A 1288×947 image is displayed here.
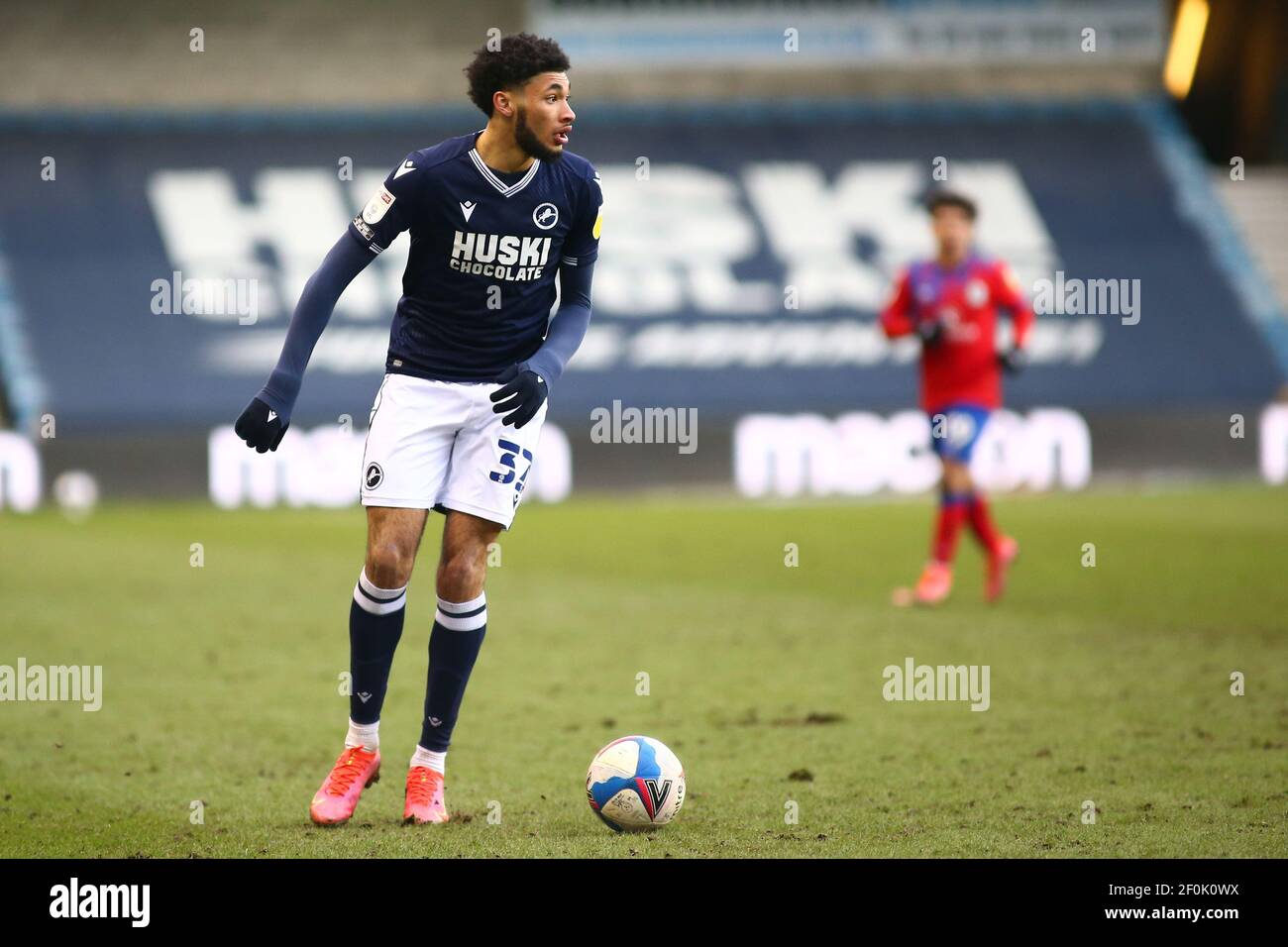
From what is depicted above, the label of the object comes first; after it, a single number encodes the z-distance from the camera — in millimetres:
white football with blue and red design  9484
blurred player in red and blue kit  19984
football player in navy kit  9883
